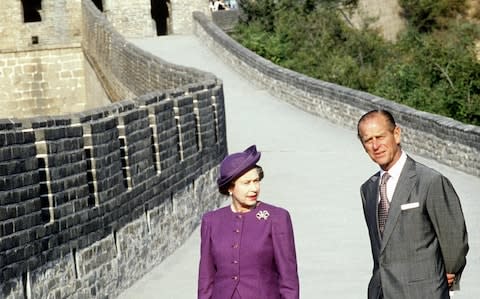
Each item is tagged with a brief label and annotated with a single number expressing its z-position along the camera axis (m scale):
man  6.90
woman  6.91
